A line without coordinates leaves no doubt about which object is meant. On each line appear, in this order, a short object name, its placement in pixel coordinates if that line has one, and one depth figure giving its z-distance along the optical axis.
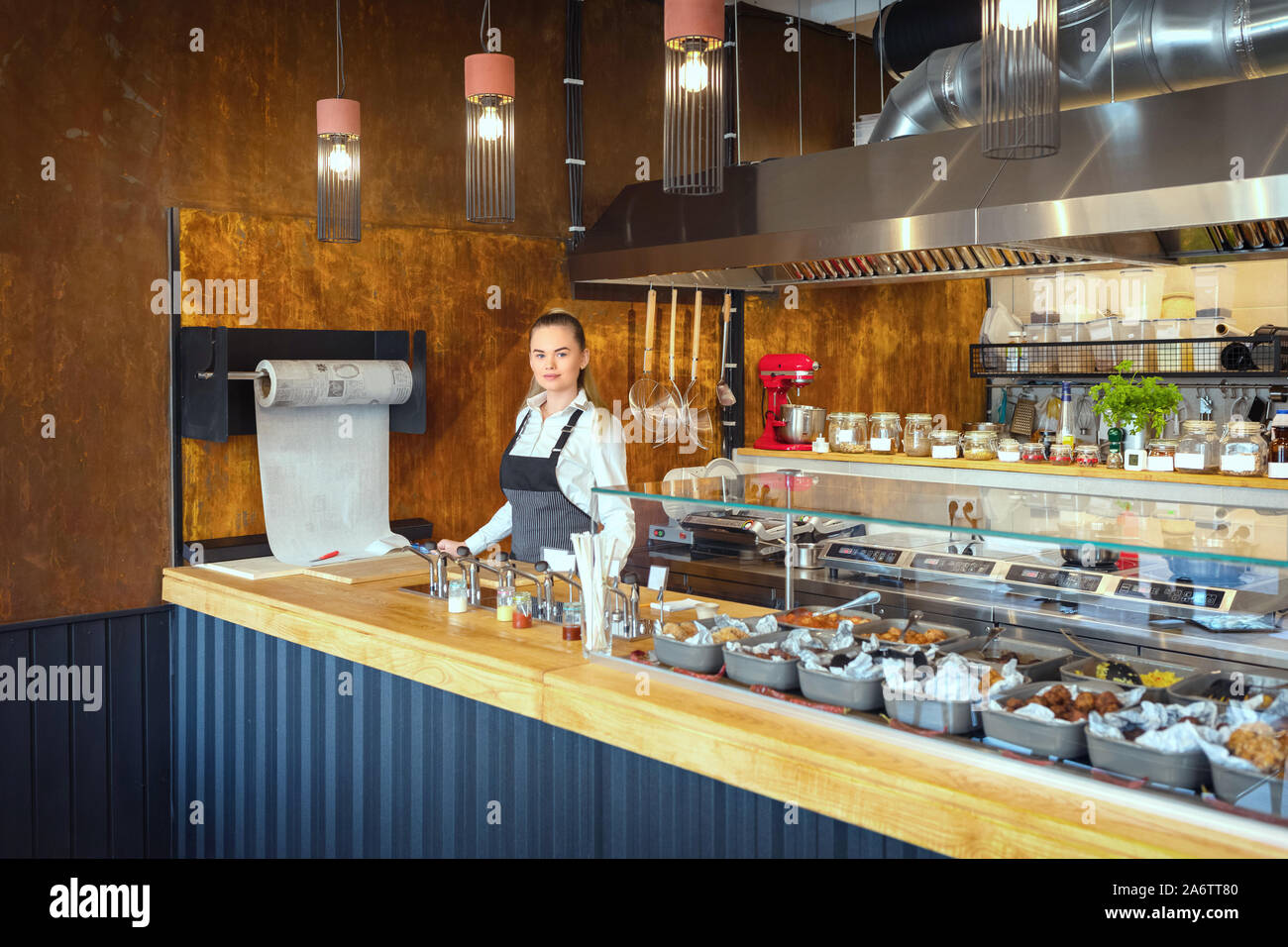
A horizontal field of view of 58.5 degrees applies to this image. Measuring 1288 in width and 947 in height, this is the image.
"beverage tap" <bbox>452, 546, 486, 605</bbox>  2.89
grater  6.23
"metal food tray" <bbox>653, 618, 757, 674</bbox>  2.08
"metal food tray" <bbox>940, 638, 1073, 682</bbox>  1.86
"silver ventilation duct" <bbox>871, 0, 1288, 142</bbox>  3.29
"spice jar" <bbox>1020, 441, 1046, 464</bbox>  4.67
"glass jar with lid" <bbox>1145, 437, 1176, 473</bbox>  4.18
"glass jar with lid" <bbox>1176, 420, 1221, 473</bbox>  4.07
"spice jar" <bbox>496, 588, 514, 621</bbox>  2.72
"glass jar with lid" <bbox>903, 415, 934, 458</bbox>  4.89
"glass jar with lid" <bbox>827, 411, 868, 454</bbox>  5.10
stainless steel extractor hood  2.93
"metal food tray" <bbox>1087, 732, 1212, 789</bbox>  1.48
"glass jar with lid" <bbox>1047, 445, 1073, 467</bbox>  4.52
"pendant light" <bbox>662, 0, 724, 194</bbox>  2.55
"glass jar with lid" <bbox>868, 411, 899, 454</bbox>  5.04
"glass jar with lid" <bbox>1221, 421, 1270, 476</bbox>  3.97
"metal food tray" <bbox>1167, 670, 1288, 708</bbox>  1.71
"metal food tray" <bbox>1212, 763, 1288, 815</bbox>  1.41
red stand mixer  5.06
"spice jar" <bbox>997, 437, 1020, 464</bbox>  4.64
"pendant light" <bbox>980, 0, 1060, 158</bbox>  2.16
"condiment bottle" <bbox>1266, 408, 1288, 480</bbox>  3.87
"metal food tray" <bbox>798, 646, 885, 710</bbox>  1.82
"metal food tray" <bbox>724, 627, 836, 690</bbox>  1.95
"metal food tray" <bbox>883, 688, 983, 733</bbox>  1.72
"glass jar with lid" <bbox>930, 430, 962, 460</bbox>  4.82
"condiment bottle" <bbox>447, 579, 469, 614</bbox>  2.81
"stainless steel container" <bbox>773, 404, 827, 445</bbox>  5.12
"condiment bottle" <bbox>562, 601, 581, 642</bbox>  2.50
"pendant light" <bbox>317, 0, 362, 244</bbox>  3.12
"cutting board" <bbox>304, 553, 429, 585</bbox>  3.30
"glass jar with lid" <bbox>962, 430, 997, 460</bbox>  4.71
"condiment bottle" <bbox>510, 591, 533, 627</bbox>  2.65
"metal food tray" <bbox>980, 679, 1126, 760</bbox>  1.59
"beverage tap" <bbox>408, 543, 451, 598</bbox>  3.00
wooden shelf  3.89
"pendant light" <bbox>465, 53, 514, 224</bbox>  2.90
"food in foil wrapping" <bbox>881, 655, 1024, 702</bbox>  1.74
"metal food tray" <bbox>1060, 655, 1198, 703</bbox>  1.82
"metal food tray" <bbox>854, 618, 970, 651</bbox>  2.04
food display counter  1.54
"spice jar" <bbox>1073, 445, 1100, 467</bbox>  4.46
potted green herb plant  4.37
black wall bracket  3.31
